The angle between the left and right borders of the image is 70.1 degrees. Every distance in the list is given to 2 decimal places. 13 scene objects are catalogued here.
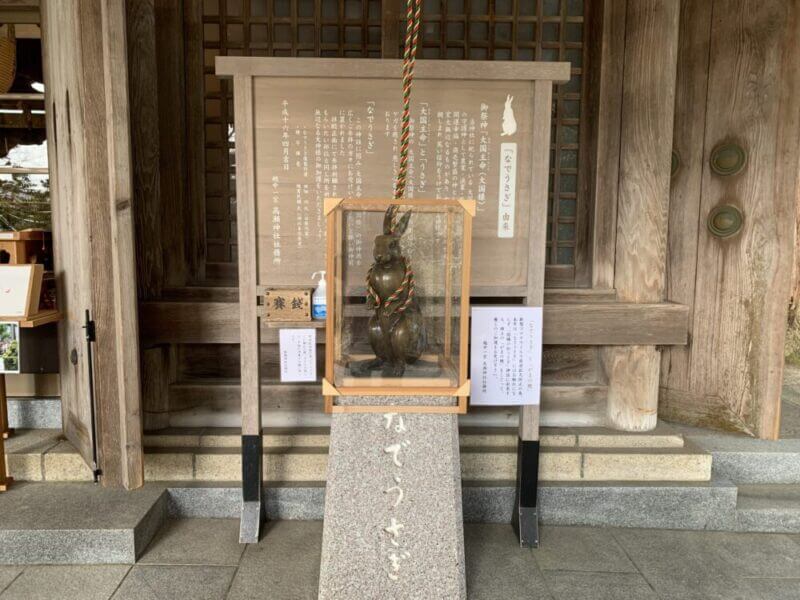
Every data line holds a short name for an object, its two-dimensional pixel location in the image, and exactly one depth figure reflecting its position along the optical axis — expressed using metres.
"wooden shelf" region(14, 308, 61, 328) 3.62
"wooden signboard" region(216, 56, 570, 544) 3.22
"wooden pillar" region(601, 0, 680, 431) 3.88
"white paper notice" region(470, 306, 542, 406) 3.38
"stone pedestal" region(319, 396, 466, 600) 2.76
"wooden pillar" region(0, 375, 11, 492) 3.61
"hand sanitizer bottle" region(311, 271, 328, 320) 3.28
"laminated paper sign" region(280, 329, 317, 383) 3.43
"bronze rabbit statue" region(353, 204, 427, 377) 2.71
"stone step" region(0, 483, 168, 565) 3.27
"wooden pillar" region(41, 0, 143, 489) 3.42
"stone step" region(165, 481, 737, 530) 3.80
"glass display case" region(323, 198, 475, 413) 2.68
